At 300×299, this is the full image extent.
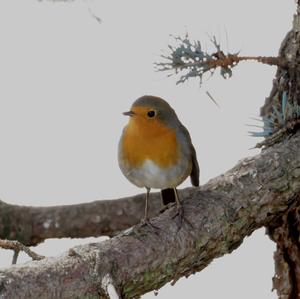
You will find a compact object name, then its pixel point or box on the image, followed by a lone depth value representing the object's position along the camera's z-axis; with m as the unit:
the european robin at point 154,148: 5.11
